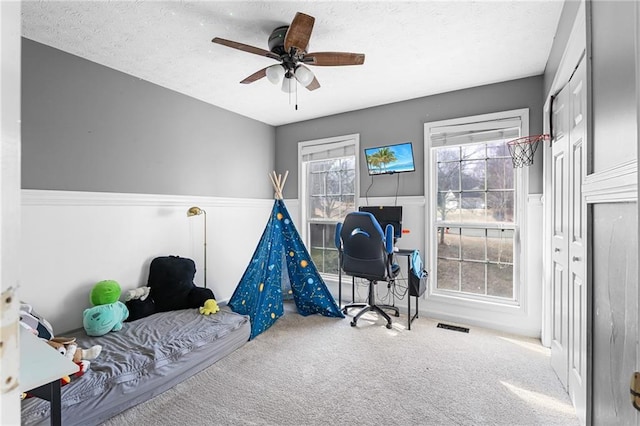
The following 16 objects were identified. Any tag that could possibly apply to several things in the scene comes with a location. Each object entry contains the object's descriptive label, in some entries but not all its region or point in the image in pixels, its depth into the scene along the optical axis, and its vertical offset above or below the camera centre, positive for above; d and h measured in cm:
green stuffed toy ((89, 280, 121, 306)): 249 -66
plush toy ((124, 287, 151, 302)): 272 -73
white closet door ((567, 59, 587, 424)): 162 -19
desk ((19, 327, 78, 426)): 102 -55
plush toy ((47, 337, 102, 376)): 183 -89
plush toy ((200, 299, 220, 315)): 277 -87
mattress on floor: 168 -99
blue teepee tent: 305 -72
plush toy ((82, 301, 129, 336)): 231 -82
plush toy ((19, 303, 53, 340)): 194 -72
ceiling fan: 192 +106
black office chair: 292 -37
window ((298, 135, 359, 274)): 401 +31
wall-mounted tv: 346 +63
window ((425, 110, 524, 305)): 306 +3
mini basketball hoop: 279 +58
